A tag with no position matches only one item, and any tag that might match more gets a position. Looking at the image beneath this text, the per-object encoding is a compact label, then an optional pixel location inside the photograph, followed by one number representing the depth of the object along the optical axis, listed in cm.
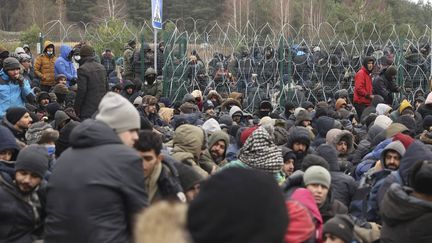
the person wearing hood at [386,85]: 1459
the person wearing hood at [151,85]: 1445
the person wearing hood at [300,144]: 806
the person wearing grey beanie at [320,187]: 585
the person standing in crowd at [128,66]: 1659
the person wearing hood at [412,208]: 500
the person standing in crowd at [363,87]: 1418
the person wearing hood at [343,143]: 878
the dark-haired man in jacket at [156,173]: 476
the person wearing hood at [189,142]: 657
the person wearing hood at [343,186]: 702
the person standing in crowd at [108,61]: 1795
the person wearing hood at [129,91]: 1309
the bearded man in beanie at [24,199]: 504
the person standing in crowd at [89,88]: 1053
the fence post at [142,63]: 1638
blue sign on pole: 1497
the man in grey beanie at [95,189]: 403
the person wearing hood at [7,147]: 599
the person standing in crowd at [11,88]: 1024
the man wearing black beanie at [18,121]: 806
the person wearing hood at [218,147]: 743
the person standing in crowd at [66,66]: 1370
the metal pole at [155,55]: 1569
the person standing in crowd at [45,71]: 1416
